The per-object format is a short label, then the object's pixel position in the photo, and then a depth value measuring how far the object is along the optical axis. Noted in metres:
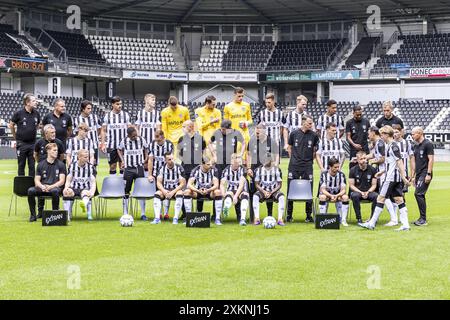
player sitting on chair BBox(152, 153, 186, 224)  13.25
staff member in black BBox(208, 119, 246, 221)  13.53
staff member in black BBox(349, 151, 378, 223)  13.19
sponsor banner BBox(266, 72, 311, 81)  50.59
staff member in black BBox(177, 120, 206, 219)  13.54
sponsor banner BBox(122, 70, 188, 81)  50.44
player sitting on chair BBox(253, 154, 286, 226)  13.05
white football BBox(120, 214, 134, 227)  12.63
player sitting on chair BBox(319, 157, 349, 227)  13.08
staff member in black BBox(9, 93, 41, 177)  14.39
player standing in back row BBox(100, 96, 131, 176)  15.01
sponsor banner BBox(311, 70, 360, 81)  49.41
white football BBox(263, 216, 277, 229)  12.41
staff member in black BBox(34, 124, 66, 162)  13.41
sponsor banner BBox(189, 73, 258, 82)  52.33
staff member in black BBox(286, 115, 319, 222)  13.66
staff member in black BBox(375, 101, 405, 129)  13.88
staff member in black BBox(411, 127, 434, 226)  13.24
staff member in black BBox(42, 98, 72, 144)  14.37
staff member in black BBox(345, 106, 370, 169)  14.38
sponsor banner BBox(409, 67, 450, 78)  47.28
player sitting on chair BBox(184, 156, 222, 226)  13.12
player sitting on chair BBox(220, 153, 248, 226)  13.08
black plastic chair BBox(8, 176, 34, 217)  13.94
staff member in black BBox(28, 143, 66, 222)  13.20
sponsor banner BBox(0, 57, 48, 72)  42.91
